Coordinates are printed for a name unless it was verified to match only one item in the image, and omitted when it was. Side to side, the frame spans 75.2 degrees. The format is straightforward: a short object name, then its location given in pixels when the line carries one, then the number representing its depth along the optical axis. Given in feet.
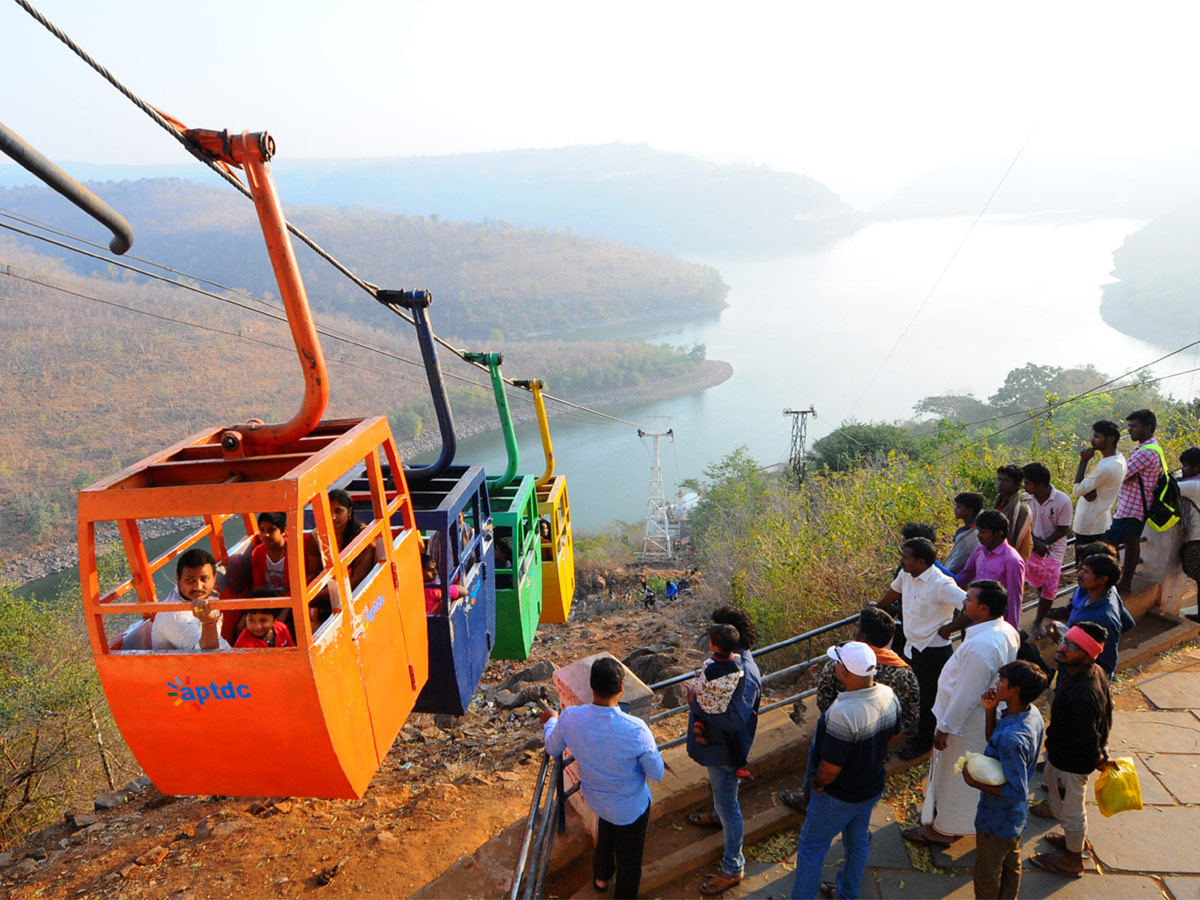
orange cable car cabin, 11.35
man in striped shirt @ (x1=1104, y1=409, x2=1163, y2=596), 18.04
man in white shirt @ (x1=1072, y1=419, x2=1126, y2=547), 17.56
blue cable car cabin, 16.88
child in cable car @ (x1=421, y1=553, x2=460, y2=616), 16.98
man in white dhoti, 11.51
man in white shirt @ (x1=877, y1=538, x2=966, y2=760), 13.47
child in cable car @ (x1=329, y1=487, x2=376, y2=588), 14.09
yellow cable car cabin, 29.37
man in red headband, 11.05
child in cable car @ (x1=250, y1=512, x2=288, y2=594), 14.10
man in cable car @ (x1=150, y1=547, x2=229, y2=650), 11.62
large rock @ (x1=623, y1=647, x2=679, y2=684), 32.69
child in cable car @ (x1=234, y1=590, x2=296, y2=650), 12.05
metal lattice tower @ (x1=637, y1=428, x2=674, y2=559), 128.26
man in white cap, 10.38
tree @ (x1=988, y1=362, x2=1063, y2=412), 163.32
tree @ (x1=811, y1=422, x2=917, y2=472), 105.40
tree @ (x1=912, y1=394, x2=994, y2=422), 172.20
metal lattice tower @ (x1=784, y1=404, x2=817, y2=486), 108.91
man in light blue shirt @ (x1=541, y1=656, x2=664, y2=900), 10.68
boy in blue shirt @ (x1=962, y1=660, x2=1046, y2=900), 10.37
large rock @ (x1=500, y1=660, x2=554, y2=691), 34.83
